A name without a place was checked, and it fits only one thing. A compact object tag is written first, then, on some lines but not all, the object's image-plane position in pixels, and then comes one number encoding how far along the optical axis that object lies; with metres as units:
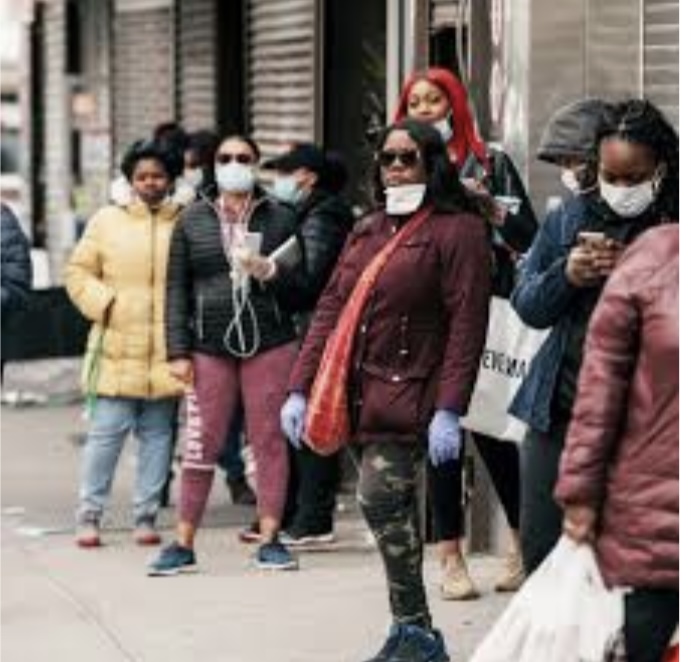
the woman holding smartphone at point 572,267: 9.74
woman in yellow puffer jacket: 16.18
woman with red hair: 13.21
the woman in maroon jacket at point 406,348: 11.88
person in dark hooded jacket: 10.67
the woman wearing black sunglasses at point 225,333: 15.06
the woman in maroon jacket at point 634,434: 8.44
